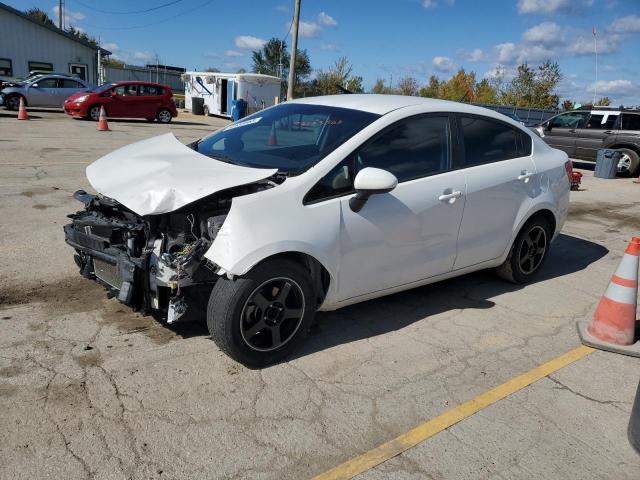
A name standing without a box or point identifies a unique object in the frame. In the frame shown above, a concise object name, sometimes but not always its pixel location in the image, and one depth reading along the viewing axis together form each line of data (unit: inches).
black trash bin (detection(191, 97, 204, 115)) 1222.3
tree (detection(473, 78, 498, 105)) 1823.3
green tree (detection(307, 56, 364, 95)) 1747.5
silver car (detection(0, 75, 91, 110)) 831.1
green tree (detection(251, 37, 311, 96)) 2640.3
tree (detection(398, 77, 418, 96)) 2111.2
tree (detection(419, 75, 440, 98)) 2172.7
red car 784.3
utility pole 844.6
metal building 1134.4
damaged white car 126.9
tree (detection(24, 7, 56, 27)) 2625.5
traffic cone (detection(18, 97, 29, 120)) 722.8
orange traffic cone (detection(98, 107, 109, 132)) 675.4
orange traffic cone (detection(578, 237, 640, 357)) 157.5
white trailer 1130.0
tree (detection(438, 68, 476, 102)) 2104.0
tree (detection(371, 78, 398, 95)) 1916.8
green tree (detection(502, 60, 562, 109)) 1608.0
